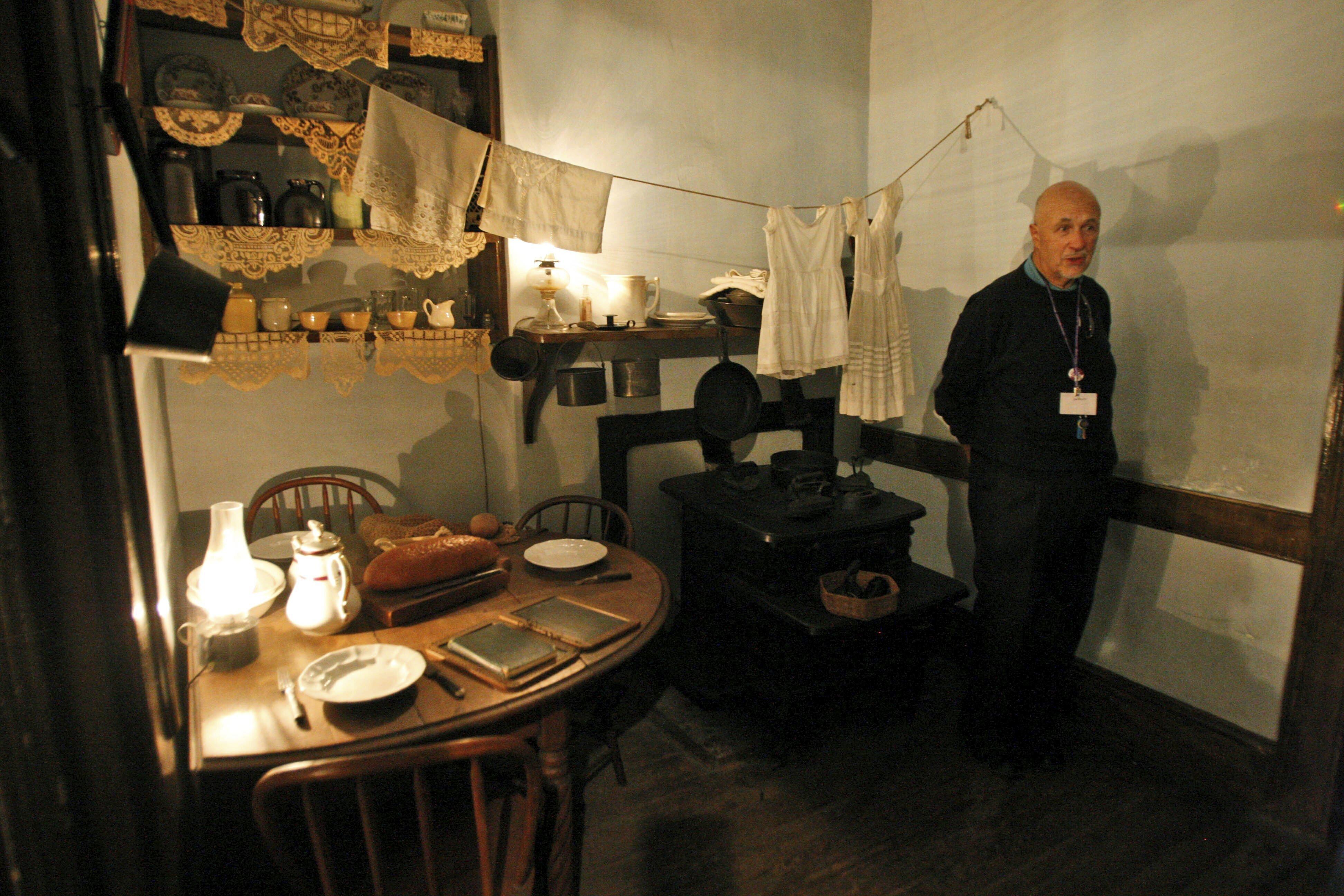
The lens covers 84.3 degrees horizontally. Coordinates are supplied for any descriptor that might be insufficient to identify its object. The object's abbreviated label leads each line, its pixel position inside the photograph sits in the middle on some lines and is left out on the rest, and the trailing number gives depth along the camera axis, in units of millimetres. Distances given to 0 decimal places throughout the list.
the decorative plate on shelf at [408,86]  2600
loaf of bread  1900
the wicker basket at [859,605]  2428
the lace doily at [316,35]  2125
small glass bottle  2775
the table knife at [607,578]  2115
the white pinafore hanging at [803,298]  2832
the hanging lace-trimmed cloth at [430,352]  2543
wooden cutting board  1822
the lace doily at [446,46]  2426
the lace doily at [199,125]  2092
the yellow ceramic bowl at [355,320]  2498
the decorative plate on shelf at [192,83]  2277
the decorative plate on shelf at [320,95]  2508
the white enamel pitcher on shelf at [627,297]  2789
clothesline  2889
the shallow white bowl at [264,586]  1773
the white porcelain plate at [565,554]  2188
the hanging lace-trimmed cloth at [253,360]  2311
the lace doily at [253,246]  2189
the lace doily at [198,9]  2086
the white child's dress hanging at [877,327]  2990
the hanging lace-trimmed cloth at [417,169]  2146
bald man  2326
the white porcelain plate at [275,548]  2152
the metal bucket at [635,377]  2791
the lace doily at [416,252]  2369
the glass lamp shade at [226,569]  1688
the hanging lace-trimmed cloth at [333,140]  2232
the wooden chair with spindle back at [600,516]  2631
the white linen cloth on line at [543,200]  2381
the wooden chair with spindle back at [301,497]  2564
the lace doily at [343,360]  2477
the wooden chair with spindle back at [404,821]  1173
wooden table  1365
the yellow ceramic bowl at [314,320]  2445
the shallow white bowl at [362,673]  1481
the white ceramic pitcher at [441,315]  2607
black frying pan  3102
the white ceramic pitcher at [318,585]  1699
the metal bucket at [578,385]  2637
